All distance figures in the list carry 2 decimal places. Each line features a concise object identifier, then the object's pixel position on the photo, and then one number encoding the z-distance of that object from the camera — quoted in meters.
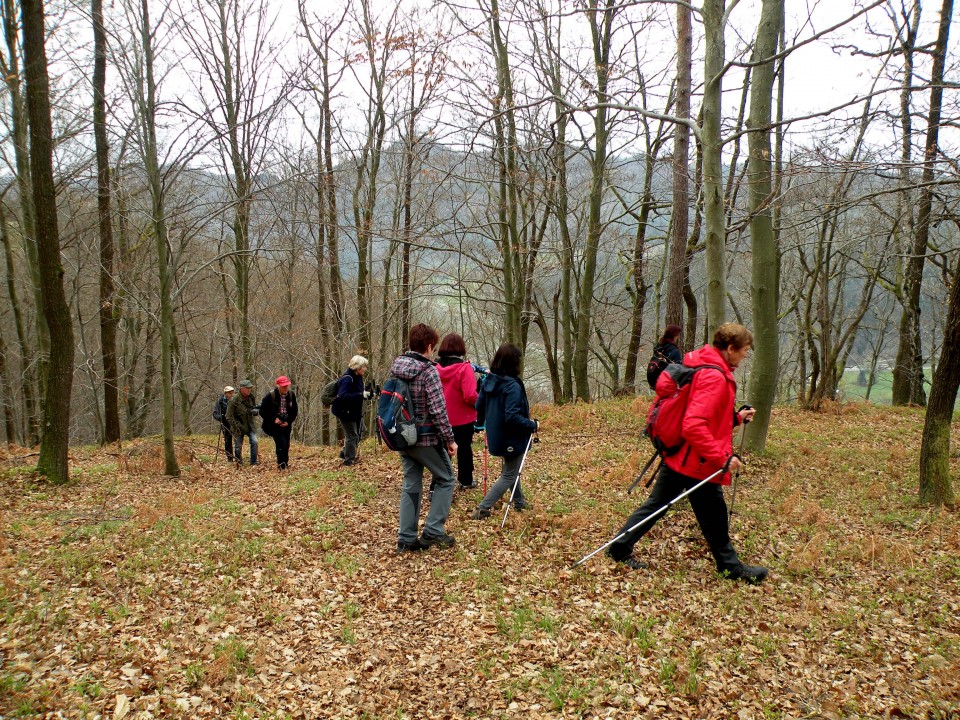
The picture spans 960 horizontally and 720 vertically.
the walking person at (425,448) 5.84
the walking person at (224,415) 12.48
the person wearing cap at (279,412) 11.33
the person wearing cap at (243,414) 12.04
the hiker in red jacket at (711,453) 4.79
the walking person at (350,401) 10.58
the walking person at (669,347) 9.27
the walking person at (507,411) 6.47
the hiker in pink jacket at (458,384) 7.19
